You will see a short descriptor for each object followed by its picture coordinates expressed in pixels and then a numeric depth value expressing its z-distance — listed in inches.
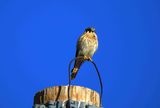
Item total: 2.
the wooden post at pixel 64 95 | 343.9
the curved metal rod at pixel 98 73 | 380.2
